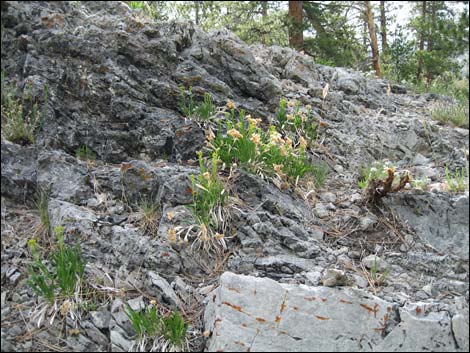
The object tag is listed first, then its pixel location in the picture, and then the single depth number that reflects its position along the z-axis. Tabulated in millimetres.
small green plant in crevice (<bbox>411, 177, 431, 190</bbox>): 4789
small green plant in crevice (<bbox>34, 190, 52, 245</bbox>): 4320
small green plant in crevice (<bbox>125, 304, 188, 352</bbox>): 3594
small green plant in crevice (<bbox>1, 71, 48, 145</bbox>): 4898
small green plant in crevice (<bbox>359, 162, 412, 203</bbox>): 4641
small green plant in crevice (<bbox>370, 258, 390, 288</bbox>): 4102
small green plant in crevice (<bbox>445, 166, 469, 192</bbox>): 4531
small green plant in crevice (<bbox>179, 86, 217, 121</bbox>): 5793
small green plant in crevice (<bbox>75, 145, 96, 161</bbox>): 5255
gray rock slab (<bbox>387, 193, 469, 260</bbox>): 4273
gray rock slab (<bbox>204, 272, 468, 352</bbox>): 3521
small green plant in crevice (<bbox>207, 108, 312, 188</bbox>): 5090
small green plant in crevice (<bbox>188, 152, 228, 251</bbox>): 4434
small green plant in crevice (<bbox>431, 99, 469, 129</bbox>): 6703
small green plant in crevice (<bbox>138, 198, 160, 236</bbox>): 4527
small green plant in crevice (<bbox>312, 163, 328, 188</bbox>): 5480
